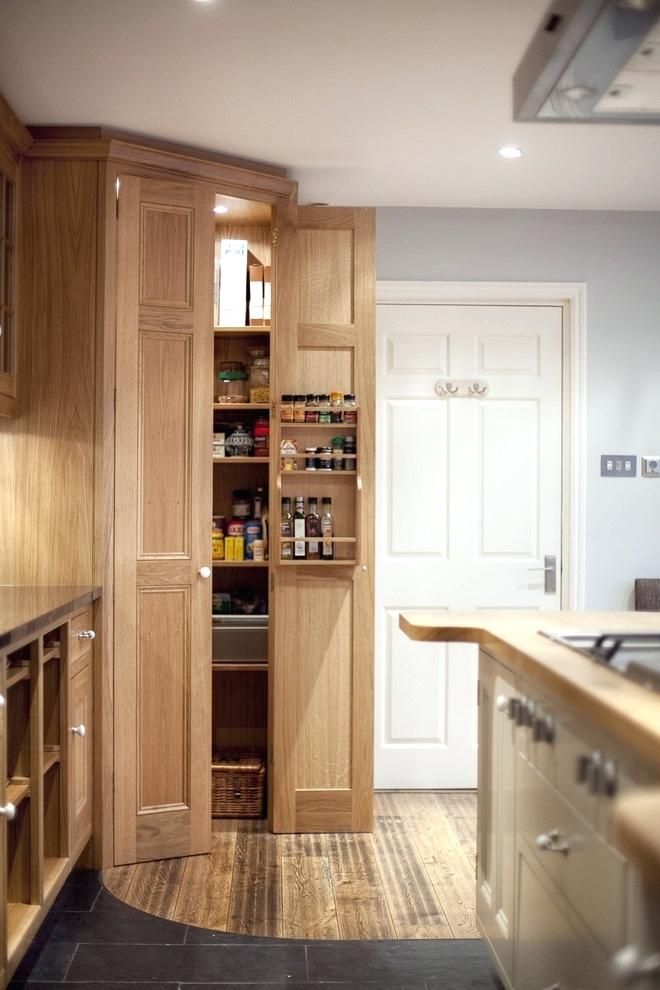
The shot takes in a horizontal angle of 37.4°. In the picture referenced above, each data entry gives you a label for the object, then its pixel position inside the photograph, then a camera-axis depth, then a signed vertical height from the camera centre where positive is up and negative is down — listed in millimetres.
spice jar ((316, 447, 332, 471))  3668 +137
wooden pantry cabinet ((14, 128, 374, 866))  3314 +85
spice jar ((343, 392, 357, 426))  3689 +316
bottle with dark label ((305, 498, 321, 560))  3689 -137
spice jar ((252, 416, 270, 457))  4020 +235
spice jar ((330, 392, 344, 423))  3682 +334
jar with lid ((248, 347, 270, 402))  4078 +521
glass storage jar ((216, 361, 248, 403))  4043 +470
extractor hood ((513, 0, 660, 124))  1509 +730
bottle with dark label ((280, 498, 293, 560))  3682 -133
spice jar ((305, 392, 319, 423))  3683 +327
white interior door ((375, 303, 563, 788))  4285 -9
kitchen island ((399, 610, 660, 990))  1354 -540
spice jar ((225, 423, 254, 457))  4008 +205
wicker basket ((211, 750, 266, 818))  3863 -1178
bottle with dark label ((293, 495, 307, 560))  3666 -158
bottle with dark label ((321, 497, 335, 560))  3670 -158
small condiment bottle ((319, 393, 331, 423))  3682 +323
